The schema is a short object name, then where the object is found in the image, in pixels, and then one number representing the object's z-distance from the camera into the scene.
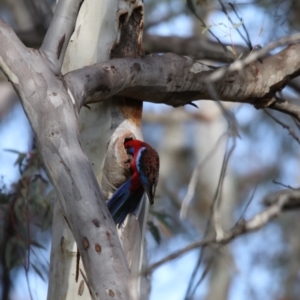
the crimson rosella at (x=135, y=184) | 23.68
